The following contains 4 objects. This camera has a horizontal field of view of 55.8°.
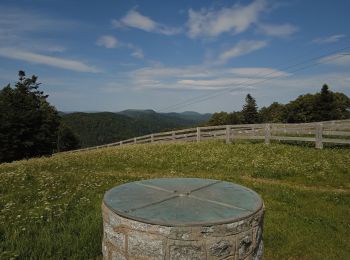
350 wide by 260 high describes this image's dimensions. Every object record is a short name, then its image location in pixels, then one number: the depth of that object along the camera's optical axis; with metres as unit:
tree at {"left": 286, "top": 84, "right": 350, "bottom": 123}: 76.81
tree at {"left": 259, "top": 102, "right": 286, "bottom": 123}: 101.19
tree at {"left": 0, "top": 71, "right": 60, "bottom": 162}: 52.69
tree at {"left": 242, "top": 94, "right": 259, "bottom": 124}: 96.06
